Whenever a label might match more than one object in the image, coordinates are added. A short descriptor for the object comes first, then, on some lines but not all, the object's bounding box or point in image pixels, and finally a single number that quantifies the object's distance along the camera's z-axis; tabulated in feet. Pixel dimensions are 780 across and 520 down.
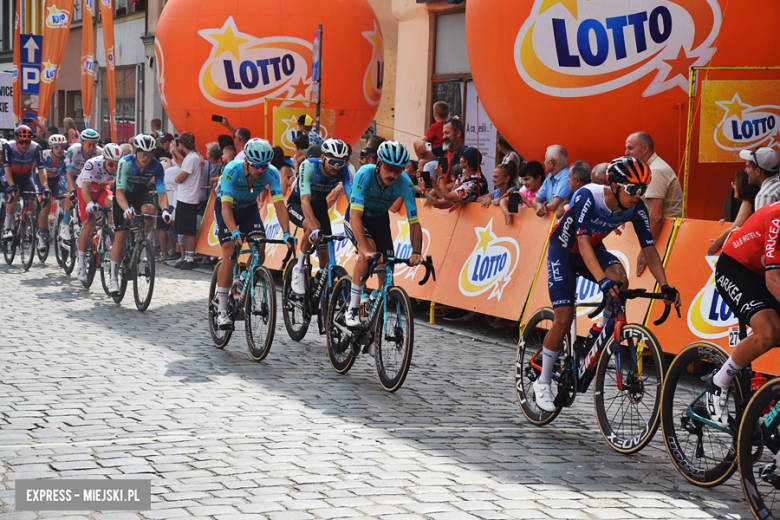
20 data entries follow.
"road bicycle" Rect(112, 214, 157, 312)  38.91
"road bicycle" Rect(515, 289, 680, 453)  19.27
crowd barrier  27.37
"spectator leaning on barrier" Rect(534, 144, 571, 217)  33.78
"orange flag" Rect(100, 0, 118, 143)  83.30
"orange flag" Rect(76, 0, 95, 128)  86.12
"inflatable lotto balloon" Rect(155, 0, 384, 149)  56.65
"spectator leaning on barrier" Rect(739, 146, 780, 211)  25.64
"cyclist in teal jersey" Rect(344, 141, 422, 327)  26.45
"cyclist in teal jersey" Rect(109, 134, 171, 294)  40.00
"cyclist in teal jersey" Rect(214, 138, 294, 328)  29.99
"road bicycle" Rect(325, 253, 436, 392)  25.08
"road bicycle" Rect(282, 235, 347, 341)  30.68
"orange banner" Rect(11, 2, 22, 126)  85.05
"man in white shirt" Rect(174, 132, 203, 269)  55.26
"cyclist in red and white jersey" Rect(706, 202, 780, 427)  16.74
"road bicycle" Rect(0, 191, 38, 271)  53.62
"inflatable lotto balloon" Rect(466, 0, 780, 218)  33.68
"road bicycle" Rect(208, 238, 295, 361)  29.07
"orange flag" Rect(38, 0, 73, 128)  83.30
